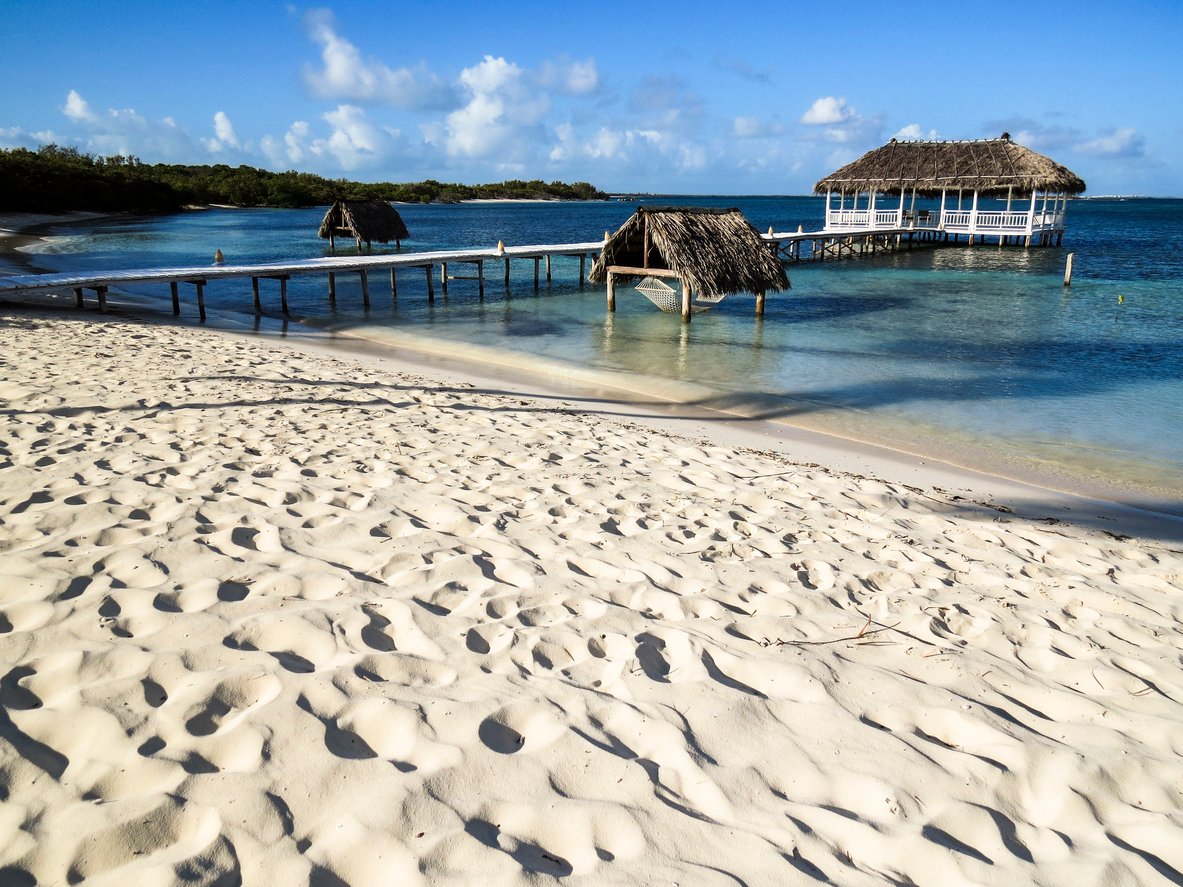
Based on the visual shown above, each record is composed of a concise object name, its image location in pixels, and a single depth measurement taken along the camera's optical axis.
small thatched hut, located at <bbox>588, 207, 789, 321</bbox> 17.08
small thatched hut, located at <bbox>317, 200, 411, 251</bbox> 31.67
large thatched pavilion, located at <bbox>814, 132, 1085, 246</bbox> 33.53
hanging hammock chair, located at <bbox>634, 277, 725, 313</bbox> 18.58
